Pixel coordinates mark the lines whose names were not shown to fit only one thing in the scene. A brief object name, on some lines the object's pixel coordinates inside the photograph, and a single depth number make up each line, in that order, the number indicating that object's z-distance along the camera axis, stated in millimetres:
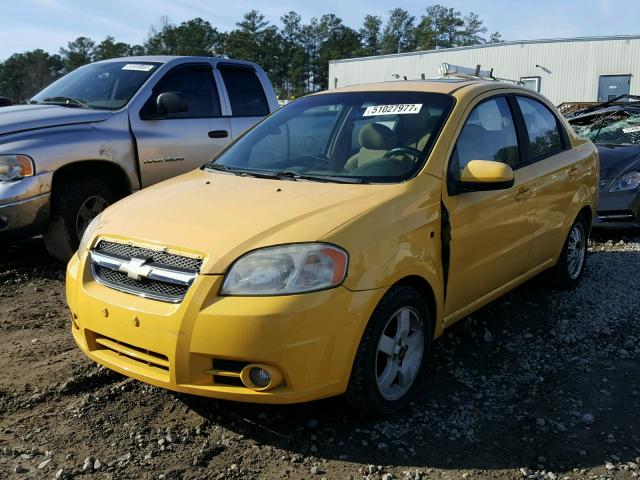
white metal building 32344
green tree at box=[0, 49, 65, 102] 65188
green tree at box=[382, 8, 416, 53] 96938
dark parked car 6934
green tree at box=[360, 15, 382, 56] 99000
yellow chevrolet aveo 2625
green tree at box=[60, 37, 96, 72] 83500
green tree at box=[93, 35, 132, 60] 78750
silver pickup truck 4980
